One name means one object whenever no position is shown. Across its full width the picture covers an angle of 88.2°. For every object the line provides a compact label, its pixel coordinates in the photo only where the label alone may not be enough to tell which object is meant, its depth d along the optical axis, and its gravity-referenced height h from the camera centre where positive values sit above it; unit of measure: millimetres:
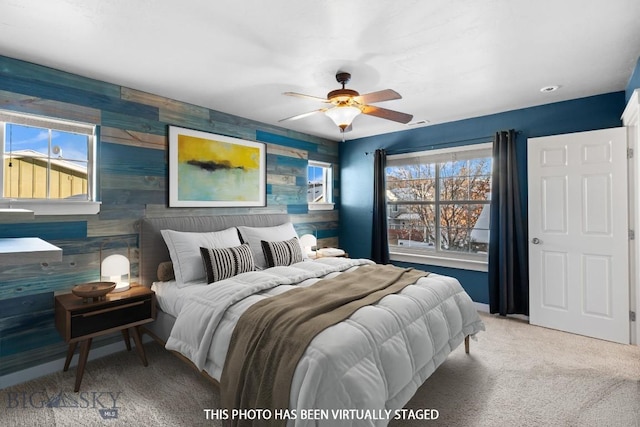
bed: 1564 -672
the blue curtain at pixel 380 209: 4969 +112
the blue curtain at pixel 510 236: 3791 -231
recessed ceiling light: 3139 +1226
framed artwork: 3484 +544
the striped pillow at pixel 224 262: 2883 -406
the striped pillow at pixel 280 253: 3477 -388
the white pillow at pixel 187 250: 2945 -304
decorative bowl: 2428 -541
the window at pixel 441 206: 4254 +146
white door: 3174 -186
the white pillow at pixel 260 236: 3547 -220
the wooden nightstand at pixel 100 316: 2361 -751
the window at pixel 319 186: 5203 +510
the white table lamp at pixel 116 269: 2791 -442
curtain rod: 4063 +965
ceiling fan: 2441 +876
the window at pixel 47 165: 2539 +439
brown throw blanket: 1637 -672
